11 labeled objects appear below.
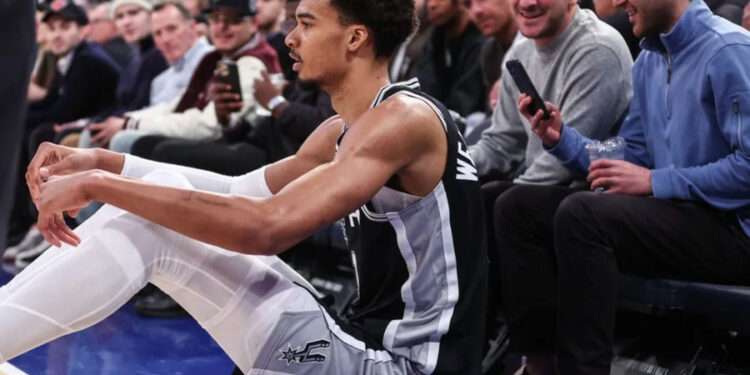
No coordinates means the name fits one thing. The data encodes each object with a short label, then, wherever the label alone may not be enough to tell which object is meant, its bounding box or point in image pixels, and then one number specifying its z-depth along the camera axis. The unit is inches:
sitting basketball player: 75.6
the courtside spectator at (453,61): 179.2
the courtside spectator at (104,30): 287.1
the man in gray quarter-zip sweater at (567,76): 131.8
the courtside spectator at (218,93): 188.5
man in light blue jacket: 108.7
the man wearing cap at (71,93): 248.1
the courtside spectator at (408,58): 190.4
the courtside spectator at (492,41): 161.9
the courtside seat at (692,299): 107.9
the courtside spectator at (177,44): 222.4
